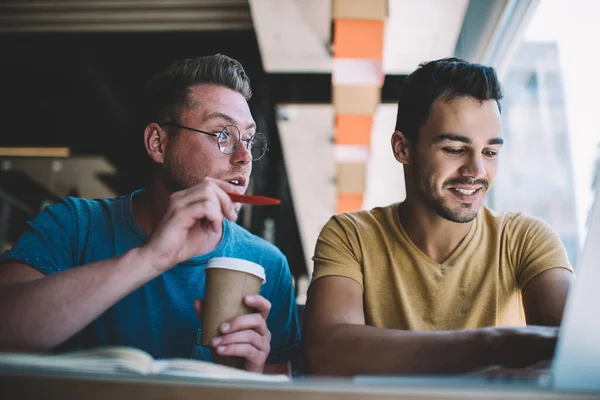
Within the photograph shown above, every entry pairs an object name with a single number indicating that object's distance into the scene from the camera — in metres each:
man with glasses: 1.01
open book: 0.58
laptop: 0.55
